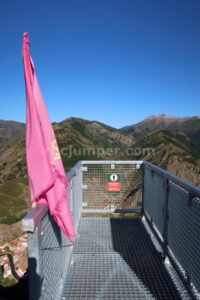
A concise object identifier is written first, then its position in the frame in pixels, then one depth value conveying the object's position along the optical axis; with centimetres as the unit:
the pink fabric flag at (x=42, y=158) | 151
